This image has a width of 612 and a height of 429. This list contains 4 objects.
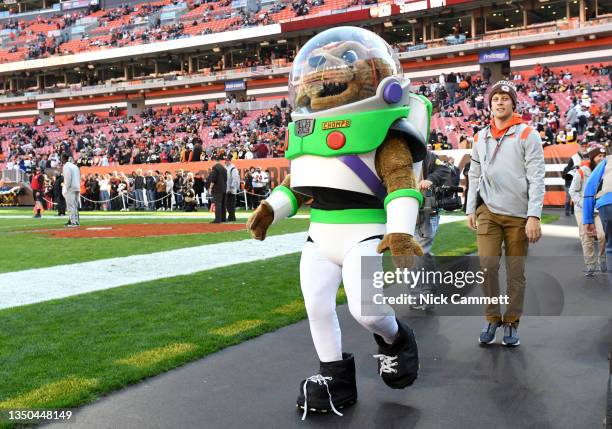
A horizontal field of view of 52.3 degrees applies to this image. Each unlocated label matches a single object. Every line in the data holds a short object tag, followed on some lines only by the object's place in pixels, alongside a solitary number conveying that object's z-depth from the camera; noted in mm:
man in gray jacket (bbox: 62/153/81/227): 15180
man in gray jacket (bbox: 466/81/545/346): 4406
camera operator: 5907
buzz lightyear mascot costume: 3154
